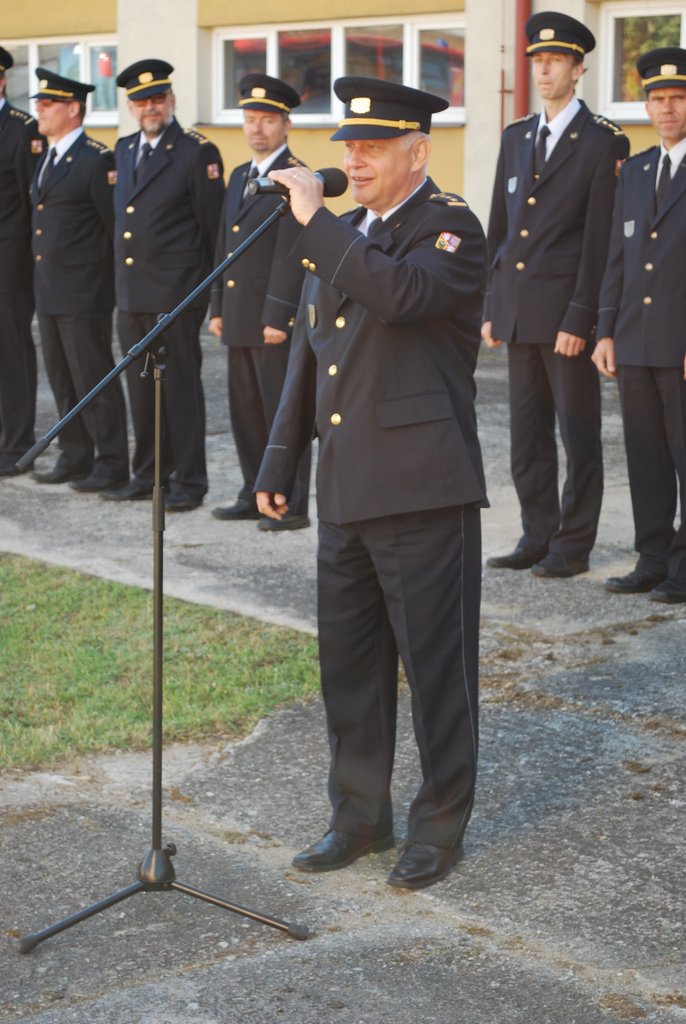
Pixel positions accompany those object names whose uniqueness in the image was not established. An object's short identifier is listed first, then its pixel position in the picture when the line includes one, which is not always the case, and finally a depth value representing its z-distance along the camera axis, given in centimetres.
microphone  585
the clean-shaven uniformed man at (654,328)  997
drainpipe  2030
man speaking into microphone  600
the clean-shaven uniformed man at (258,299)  1179
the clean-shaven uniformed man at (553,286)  1050
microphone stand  565
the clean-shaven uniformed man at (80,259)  1319
